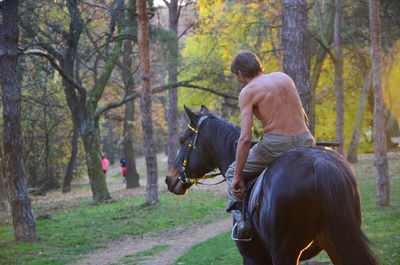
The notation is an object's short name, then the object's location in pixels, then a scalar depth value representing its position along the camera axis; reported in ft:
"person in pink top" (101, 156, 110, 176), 115.82
